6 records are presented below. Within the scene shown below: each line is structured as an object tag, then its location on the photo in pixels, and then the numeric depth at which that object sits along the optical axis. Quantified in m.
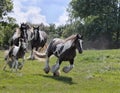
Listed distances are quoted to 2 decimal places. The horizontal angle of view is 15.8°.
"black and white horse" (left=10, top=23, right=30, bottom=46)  30.38
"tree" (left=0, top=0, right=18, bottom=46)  69.38
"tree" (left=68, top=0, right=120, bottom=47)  95.00
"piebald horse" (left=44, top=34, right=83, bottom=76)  23.79
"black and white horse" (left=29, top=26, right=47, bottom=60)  35.97
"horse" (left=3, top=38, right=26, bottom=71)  25.36
